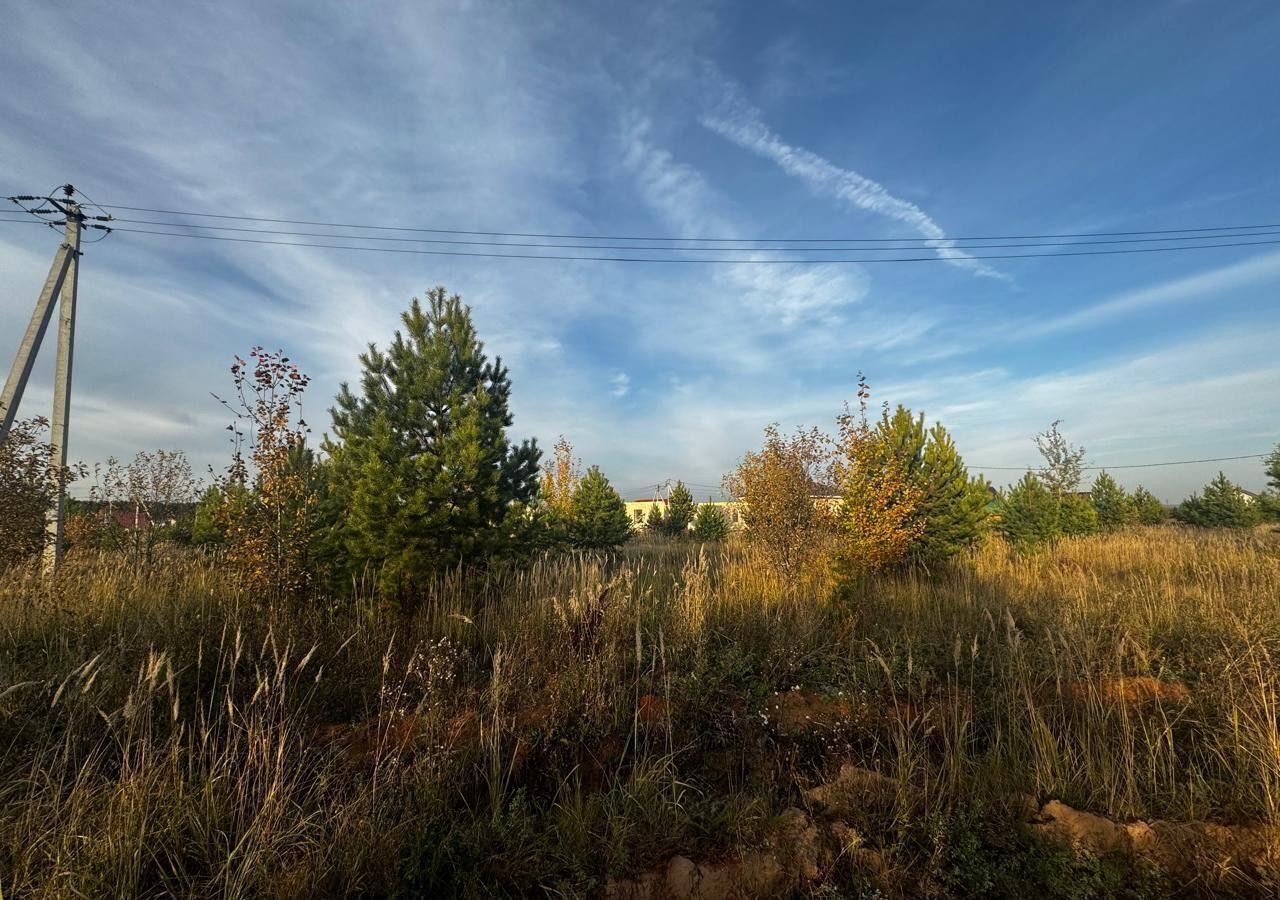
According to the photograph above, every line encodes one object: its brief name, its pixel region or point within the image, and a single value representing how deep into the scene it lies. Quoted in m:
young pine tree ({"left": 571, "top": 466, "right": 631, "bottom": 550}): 19.09
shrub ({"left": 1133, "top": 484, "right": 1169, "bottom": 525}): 26.39
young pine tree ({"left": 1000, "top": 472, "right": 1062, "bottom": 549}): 16.36
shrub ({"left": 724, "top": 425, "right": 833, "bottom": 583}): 9.12
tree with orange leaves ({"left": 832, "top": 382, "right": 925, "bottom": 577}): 9.00
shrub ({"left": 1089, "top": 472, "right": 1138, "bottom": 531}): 21.86
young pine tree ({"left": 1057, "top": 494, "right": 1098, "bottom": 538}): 17.45
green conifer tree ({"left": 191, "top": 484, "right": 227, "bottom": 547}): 11.06
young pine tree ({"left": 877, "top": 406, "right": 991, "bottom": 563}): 11.79
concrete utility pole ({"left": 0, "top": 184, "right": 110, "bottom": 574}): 9.94
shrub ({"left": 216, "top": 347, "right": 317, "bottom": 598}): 5.79
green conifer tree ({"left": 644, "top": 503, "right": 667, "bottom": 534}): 31.86
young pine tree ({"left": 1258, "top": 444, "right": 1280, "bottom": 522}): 22.15
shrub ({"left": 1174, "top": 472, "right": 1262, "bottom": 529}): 24.44
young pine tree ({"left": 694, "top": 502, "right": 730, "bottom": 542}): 27.05
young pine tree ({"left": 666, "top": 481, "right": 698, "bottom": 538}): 30.53
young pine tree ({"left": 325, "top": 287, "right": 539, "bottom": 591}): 7.00
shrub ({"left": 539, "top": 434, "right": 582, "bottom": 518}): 25.61
